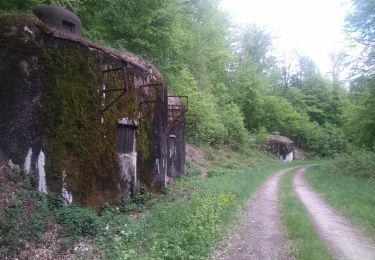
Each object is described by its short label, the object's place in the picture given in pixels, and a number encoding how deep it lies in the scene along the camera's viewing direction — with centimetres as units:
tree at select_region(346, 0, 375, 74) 2102
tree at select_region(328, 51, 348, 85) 6549
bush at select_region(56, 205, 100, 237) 787
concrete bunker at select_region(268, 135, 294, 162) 4406
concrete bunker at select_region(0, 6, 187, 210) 840
